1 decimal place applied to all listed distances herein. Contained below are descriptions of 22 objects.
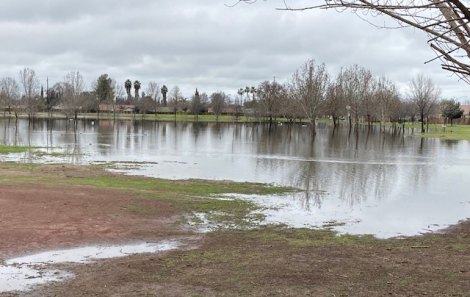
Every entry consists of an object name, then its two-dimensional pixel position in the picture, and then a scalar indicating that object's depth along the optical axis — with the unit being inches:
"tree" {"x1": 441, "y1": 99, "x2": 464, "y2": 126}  4471.0
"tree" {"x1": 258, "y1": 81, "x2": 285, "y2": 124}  4735.7
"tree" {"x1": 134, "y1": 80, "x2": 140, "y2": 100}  7637.8
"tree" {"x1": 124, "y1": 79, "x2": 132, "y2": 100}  7745.1
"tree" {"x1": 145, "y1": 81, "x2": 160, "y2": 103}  6294.3
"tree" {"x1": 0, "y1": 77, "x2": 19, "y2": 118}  4581.7
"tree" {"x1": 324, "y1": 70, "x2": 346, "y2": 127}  3740.9
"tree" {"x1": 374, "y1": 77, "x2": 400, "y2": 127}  4018.2
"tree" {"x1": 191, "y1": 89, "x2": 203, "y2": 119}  5672.2
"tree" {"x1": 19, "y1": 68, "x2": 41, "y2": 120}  4400.8
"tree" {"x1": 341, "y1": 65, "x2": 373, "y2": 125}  4165.8
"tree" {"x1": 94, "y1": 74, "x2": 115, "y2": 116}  6173.7
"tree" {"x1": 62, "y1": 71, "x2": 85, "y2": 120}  4239.7
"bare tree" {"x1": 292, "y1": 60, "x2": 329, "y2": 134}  2876.5
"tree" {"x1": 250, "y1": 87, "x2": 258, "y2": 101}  5659.0
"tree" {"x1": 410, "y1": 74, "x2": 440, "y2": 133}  3531.0
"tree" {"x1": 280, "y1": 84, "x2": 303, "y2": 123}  3690.9
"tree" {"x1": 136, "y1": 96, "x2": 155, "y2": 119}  5762.8
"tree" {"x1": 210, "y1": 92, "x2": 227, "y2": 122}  5477.4
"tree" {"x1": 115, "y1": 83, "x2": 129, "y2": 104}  6440.9
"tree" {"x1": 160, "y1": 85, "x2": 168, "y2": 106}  7667.3
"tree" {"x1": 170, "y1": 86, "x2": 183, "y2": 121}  5944.9
